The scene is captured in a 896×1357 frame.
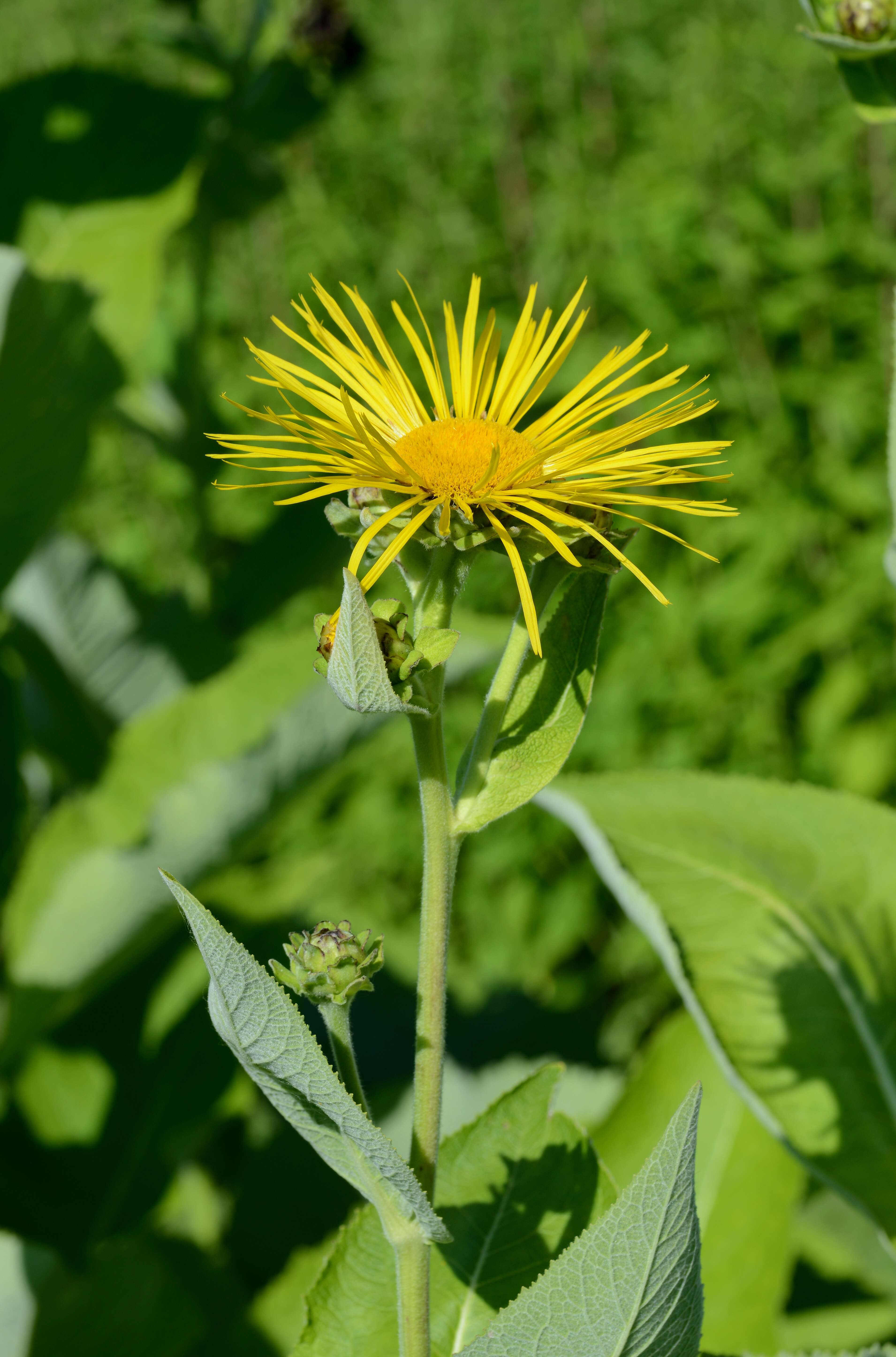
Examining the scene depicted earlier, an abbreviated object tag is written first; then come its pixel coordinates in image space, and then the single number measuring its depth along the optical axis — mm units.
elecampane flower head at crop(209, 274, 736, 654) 599
